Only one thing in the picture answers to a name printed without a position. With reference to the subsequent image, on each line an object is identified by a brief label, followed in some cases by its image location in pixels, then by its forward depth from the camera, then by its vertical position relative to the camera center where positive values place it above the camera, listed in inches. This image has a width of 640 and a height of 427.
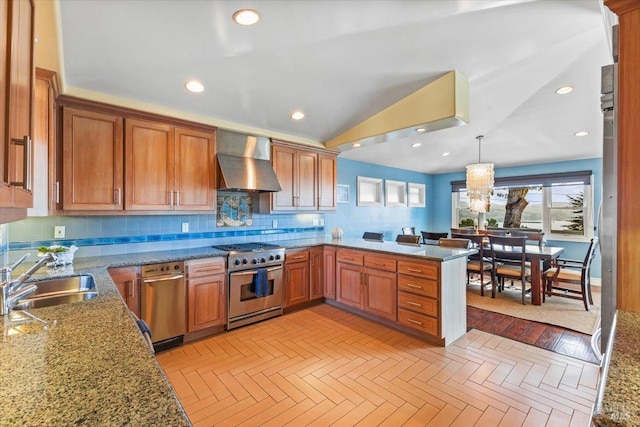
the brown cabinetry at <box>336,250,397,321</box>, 129.7 -31.7
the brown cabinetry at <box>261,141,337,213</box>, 156.9 +19.8
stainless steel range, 128.3 -30.7
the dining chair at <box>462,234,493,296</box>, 175.6 -28.6
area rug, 135.6 -48.7
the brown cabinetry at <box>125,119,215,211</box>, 113.8 +18.8
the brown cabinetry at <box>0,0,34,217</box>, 26.6 +10.7
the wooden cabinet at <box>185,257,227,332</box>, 117.3 -31.9
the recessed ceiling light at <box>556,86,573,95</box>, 136.9 +57.7
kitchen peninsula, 27.6 -18.3
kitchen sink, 70.9 -20.1
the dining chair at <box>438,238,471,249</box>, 144.0 -14.3
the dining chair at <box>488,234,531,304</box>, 163.5 -26.0
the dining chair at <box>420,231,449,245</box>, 212.7 -16.0
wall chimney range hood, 134.0 +24.0
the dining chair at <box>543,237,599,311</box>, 150.8 -34.5
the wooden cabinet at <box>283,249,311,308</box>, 147.6 -31.8
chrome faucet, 53.7 -14.9
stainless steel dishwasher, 107.1 -32.7
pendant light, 185.3 +18.1
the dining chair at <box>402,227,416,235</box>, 251.9 -13.7
